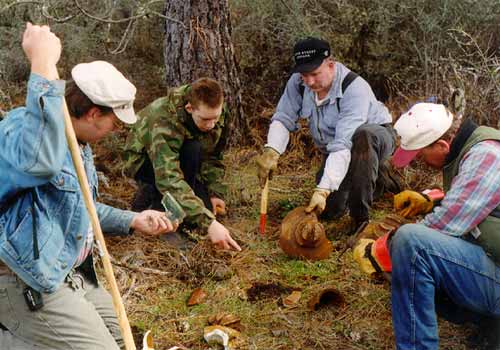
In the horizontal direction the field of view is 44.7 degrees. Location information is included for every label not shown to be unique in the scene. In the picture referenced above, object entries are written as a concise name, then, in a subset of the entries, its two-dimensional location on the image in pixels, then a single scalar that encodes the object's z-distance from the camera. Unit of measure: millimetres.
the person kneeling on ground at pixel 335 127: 4270
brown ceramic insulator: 4039
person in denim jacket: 2080
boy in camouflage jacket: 3867
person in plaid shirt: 2654
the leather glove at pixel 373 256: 3080
